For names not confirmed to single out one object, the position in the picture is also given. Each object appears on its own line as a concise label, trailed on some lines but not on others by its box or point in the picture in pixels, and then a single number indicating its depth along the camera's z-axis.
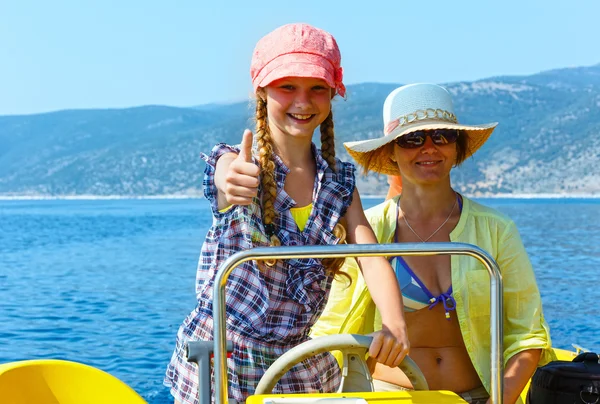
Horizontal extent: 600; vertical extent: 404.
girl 1.96
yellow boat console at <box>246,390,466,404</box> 1.61
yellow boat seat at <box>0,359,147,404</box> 2.04
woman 2.40
